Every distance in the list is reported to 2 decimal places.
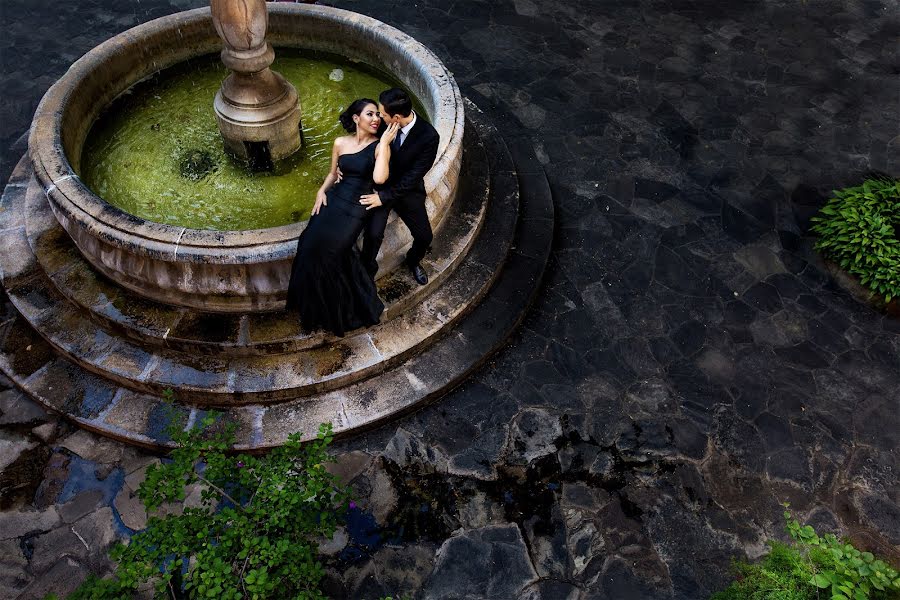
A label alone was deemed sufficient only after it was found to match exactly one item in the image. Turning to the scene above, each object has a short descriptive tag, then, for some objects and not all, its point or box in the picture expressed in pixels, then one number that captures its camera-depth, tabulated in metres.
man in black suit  4.62
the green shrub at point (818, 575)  3.21
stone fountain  5.16
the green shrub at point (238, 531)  3.46
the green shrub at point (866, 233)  6.29
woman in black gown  4.73
